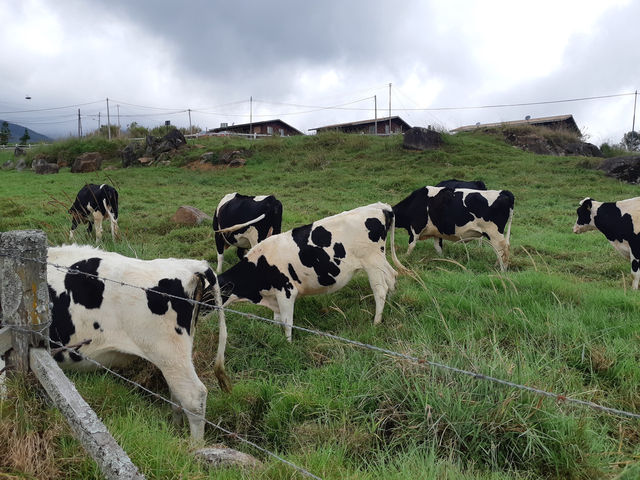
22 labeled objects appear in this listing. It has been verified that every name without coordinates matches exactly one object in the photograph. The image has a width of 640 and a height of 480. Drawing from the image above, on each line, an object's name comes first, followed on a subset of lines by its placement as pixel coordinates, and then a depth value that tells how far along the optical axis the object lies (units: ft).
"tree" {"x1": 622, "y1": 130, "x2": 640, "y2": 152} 134.90
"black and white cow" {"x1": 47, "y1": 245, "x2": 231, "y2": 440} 10.59
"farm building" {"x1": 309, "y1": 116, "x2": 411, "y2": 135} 153.99
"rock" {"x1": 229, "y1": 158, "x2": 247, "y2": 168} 77.92
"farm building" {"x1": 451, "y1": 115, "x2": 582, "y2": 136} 131.03
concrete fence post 8.48
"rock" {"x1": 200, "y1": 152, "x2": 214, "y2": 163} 79.98
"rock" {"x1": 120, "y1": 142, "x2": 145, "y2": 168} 86.53
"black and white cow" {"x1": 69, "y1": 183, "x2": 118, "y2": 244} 34.53
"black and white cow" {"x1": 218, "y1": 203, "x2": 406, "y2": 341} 17.83
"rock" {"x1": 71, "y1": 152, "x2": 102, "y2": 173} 80.94
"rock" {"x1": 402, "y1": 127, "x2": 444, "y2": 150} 77.97
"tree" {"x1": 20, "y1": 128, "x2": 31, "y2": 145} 157.23
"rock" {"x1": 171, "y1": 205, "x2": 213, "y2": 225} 34.83
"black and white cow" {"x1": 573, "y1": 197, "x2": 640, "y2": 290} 23.16
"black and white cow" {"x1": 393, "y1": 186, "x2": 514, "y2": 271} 26.89
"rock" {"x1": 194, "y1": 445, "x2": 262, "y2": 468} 7.90
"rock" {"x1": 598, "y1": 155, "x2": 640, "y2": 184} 57.71
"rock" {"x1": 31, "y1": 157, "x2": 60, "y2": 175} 82.58
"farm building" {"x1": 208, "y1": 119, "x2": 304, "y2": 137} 158.54
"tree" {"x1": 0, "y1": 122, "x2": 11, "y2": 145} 159.12
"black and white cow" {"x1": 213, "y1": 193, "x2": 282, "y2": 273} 25.70
